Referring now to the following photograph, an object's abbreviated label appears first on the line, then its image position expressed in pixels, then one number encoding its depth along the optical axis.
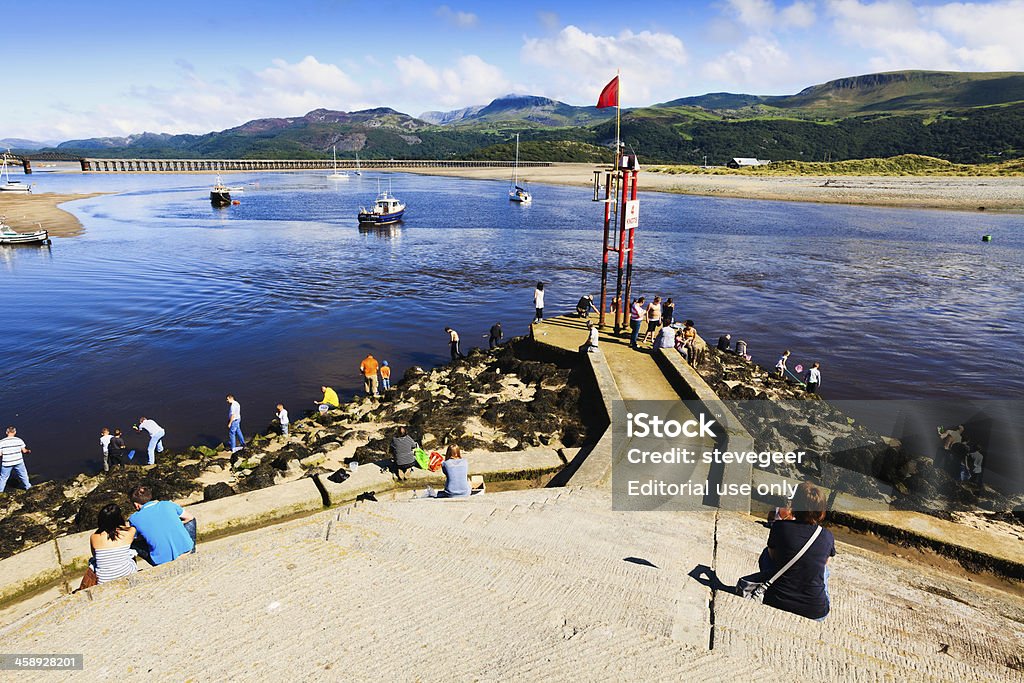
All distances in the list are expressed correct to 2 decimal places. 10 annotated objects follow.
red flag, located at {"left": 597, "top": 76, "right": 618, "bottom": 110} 18.78
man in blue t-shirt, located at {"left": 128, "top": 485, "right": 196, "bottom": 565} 7.23
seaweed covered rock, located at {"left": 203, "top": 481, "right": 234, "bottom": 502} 11.30
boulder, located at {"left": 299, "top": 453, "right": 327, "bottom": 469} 13.05
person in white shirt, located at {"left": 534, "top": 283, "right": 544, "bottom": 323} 21.56
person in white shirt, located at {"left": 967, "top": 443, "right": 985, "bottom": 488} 13.03
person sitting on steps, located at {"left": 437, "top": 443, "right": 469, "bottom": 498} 10.02
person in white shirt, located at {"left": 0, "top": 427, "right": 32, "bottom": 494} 12.84
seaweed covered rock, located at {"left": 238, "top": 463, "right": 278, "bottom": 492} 11.81
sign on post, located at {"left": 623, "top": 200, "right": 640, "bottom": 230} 18.70
